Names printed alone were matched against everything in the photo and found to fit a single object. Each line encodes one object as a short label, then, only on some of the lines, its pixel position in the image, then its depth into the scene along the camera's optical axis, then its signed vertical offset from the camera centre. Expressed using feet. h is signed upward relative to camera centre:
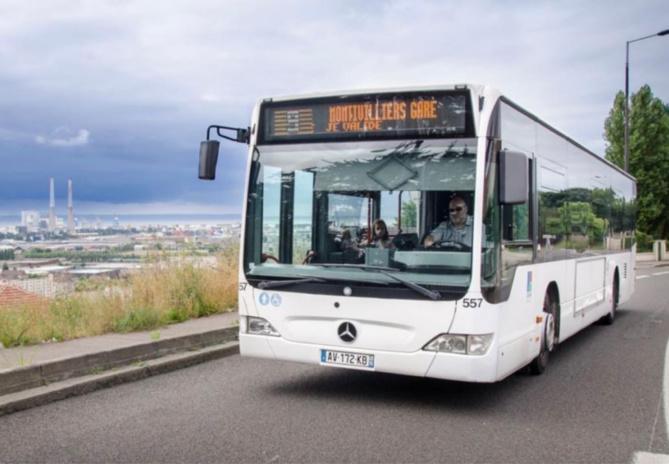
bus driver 23.36 -0.21
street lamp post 117.80 +18.70
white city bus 23.22 -0.39
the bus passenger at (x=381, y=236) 24.63 -0.46
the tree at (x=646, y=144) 150.10 +15.00
